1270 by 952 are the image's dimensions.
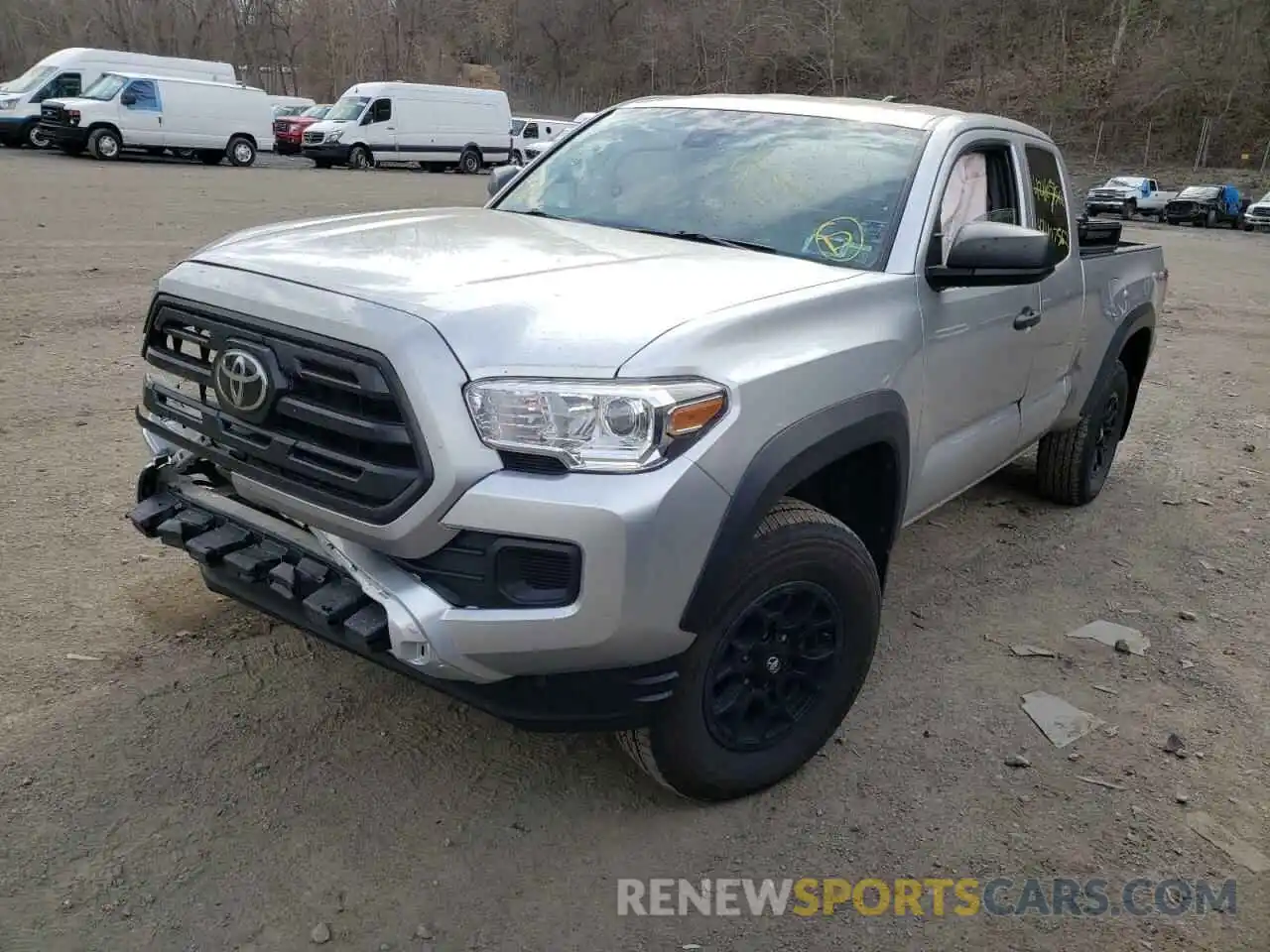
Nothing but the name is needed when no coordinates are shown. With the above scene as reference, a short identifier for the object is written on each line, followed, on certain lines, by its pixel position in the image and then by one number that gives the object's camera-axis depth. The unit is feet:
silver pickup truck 7.74
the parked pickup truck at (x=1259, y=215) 100.89
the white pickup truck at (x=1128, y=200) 110.52
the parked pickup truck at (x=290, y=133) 110.01
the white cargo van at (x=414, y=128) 96.73
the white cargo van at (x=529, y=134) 113.29
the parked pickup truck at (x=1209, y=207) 106.11
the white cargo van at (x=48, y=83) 84.17
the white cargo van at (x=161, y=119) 78.95
